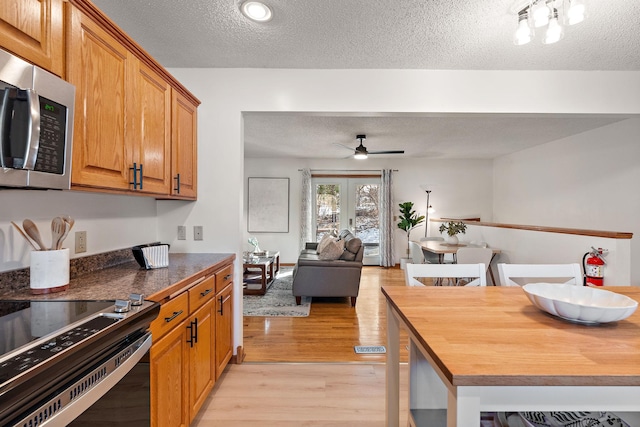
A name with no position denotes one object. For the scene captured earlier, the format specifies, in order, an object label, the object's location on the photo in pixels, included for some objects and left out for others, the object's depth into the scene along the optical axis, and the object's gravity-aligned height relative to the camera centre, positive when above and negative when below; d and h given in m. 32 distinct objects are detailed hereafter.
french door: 6.91 +0.18
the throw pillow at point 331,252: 3.97 -0.46
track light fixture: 1.48 +1.03
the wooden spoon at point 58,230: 1.37 -0.06
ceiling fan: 4.55 +0.95
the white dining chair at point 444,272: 1.73 -0.31
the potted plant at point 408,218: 6.59 -0.03
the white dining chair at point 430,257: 5.07 -0.68
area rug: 3.67 -1.14
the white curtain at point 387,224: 6.72 -0.16
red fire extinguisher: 2.81 -0.46
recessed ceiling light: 1.75 +1.22
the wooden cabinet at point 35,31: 1.00 +0.66
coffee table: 4.39 -0.93
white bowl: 1.02 -0.32
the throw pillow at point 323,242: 4.71 -0.41
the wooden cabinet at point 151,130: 1.71 +0.52
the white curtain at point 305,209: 6.70 +0.17
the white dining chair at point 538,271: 1.75 -0.32
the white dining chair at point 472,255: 3.84 -0.48
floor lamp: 6.85 +0.01
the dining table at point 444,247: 4.27 -0.46
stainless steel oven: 0.69 -0.39
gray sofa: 3.86 -0.76
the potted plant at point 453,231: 4.93 -0.23
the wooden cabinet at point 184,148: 2.14 +0.52
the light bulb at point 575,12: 1.43 +0.98
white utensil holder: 1.27 -0.24
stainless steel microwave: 0.95 +0.30
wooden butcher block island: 0.75 -0.39
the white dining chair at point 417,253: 4.79 -0.60
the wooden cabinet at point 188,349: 1.33 -0.71
